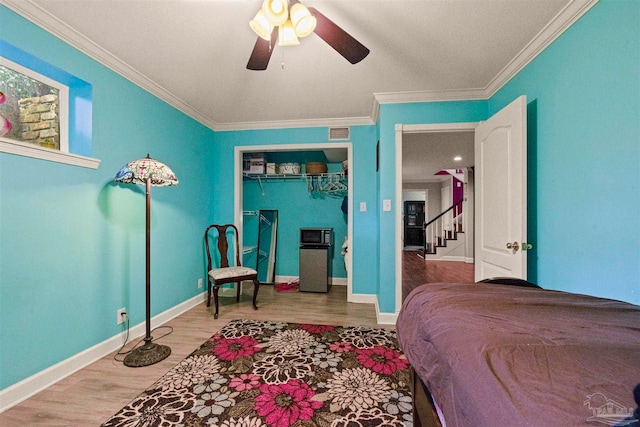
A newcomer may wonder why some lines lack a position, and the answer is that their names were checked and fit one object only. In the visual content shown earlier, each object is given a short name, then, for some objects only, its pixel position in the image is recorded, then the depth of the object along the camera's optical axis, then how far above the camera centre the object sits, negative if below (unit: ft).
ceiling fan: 4.01 +3.15
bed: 1.53 -1.08
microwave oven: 12.60 -1.00
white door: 6.07 +0.62
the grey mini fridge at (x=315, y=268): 12.01 -2.46
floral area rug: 4.51 -3.58
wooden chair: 9.09 -2.06
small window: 5.23 +2.41
